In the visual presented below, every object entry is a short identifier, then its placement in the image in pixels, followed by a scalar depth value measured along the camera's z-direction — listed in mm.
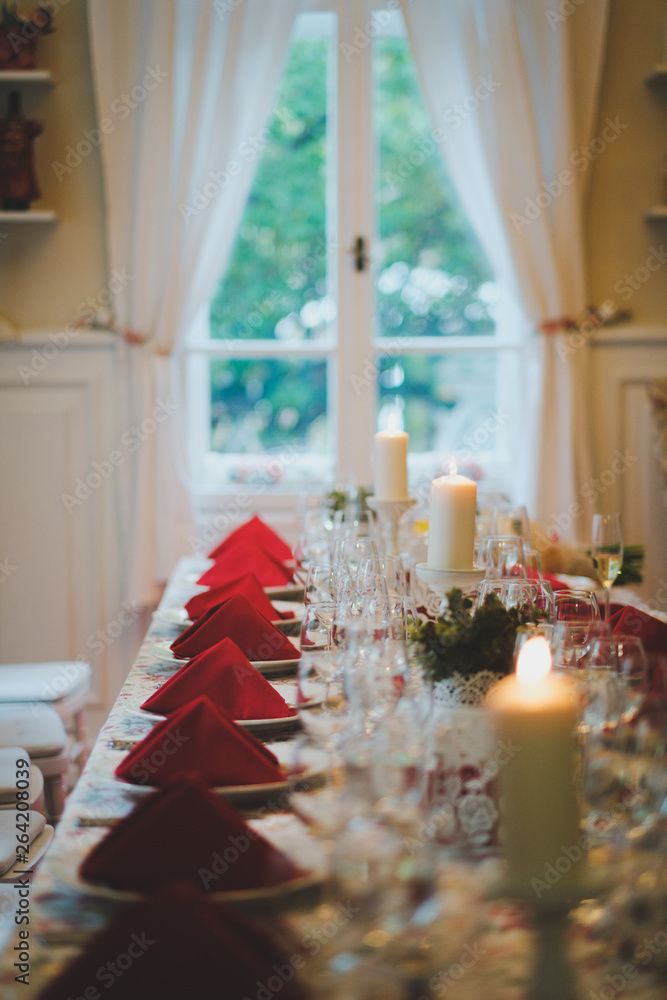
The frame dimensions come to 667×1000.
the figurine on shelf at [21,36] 3148
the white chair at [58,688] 2289
